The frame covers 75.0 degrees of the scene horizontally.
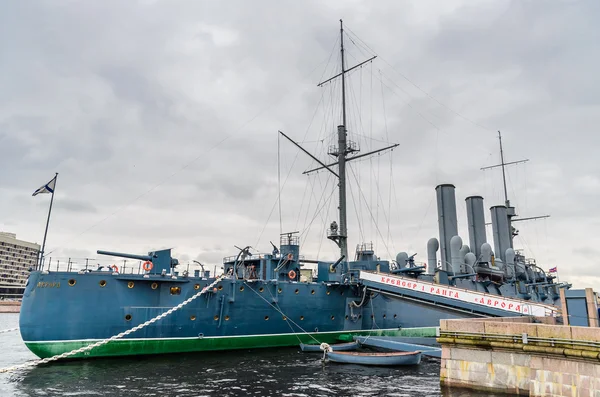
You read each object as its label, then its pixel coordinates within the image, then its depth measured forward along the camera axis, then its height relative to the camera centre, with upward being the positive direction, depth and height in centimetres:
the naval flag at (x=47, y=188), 2245 +575
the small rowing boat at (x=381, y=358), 2150 -341
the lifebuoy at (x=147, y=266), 2352 +151
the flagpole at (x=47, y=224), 2128 +349
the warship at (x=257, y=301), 2111 -48
